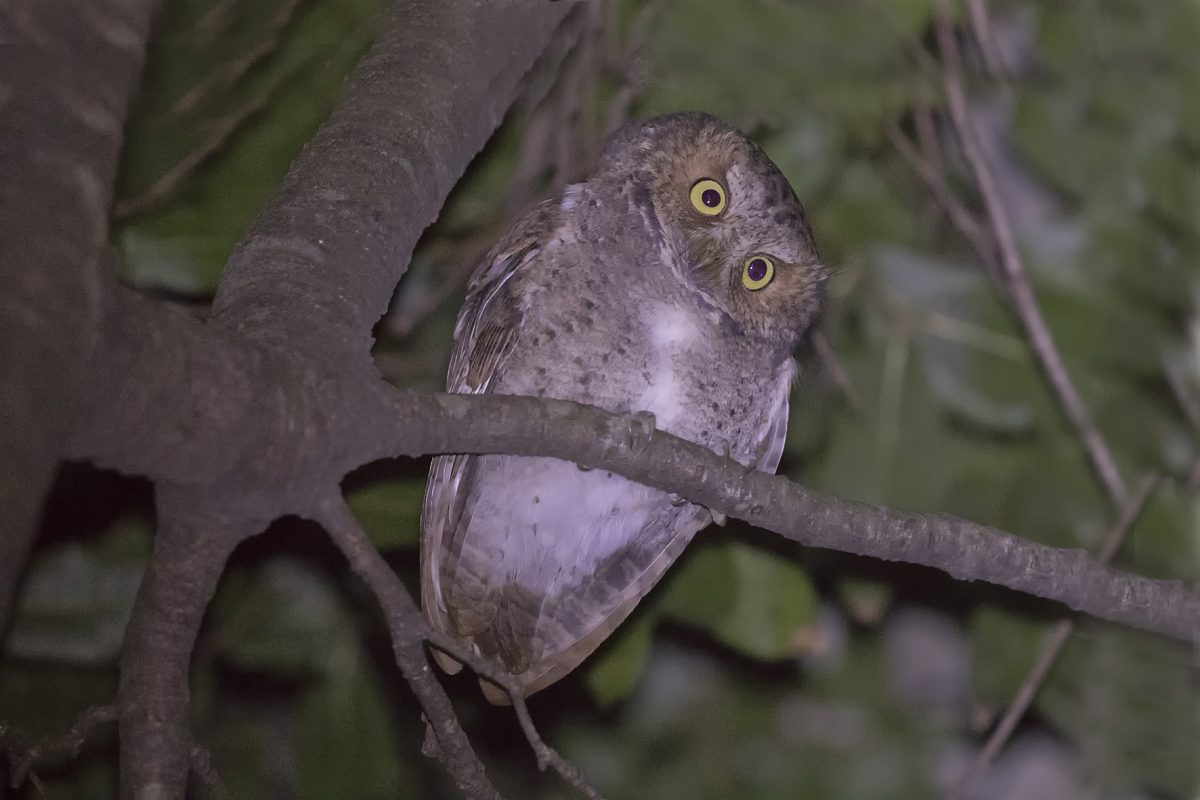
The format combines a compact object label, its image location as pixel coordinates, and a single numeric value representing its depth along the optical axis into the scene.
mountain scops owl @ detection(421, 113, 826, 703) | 5.52
